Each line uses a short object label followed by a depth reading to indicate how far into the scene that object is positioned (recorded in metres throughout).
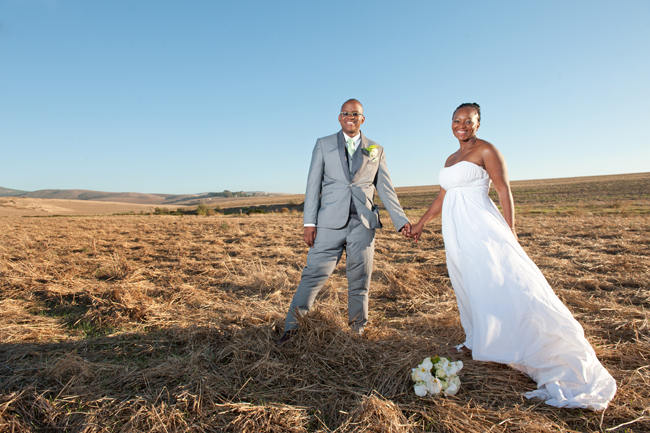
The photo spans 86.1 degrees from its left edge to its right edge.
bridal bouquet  2.31
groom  3.33
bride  2.29
